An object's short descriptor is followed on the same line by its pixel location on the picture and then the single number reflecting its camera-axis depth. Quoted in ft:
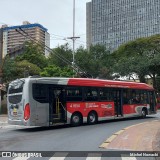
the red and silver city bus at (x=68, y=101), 59.06
